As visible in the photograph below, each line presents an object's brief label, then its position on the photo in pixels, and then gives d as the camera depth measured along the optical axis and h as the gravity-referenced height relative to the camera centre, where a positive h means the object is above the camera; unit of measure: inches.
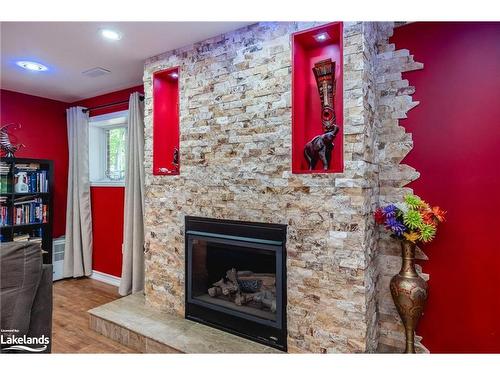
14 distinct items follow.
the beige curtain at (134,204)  131.4 -8.3
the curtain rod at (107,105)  134.0 +39.0
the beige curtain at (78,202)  160.9 -8.6
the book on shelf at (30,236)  143.9 -23.8
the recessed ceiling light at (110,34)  90.0 +44.8
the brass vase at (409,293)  74.4 -26.4
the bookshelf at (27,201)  138.9 -7.1
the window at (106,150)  160.9 +18.6
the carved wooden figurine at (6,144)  141.6 +19.5
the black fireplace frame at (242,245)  82.0 -25.8
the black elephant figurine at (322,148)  77.7 +9.2
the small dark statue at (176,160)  104.5 +8.4
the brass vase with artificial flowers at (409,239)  73.1 -13.3
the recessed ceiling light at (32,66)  114.7 +45.7
